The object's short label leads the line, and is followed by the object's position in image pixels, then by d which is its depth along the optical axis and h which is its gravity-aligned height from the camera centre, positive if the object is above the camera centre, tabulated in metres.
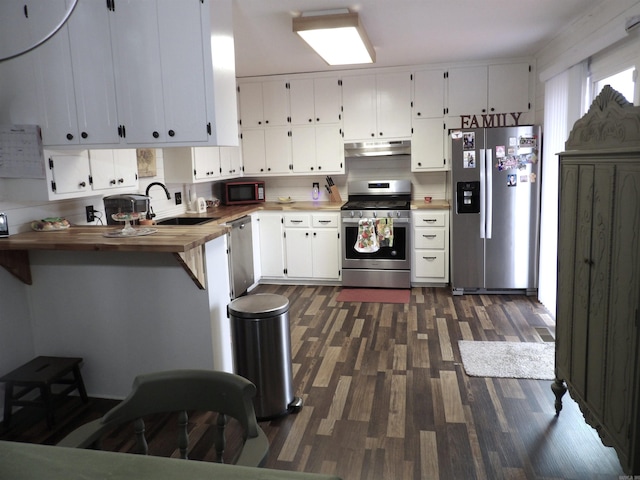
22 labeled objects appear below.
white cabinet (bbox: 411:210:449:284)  5.44 -0.80
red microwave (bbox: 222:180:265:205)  6.12 -0.16
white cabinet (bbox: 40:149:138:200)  3.08 +0.08
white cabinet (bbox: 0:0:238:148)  2.77 +0.61
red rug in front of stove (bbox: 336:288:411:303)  5.19 -1.28
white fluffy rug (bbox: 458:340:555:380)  3.37 -1.35
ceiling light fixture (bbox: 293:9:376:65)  3.44 +1.05
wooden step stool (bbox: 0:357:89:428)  2.79 -1.10
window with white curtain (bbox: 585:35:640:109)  3.05 +0.65
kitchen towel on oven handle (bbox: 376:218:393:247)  5.41 -0.61
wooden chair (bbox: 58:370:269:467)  1.42 -0.67
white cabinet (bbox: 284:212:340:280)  5.72 -0.77
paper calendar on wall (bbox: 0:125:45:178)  2.98 +0.22
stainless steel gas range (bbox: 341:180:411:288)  5.43 -0.76
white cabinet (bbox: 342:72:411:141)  5.64 +0.78
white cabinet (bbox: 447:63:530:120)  5.32 +0.88
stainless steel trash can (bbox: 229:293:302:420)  2.87 -0.99
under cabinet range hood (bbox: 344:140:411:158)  5.77 +0.31
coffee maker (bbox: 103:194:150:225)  3.34 -0.14
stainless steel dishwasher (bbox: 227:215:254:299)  5.05 -0.80
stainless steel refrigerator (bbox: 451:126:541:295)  4.95 -0.39
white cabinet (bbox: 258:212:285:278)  5.85 -0.75
